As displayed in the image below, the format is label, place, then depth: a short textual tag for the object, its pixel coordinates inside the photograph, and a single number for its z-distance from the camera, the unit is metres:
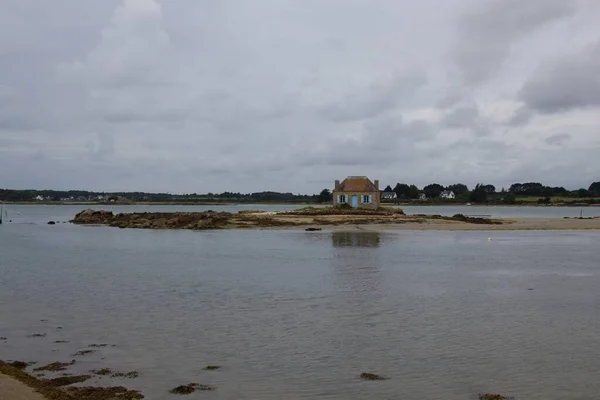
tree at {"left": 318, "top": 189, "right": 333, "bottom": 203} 137.25
